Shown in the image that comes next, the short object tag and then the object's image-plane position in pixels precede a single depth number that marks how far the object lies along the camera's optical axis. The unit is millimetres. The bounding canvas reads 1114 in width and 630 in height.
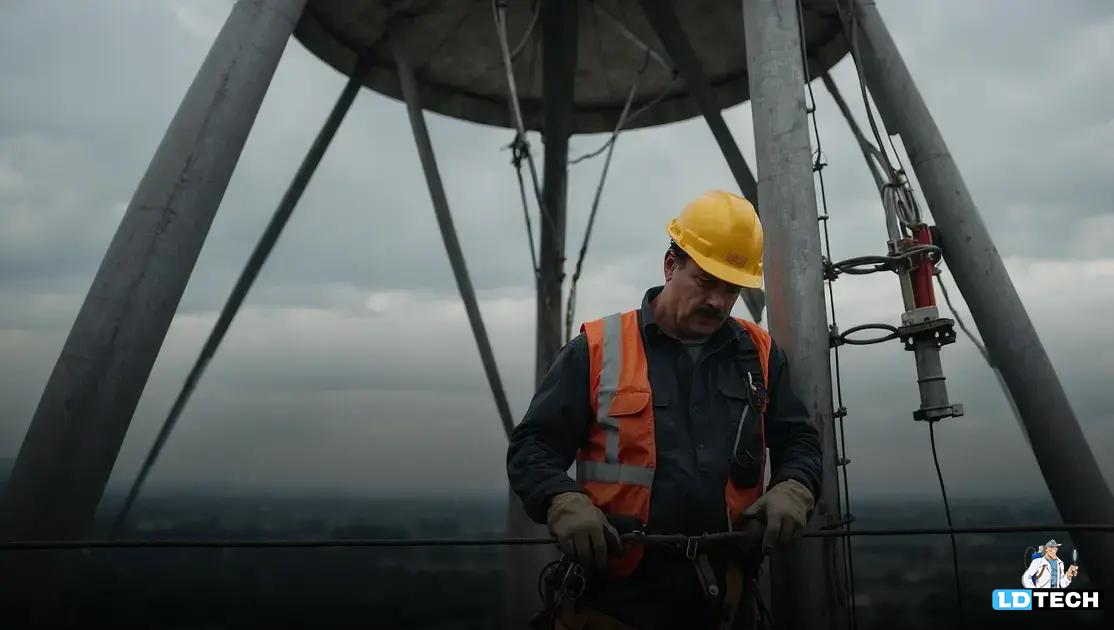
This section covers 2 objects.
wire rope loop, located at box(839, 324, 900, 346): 3941
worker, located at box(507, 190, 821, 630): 2758
